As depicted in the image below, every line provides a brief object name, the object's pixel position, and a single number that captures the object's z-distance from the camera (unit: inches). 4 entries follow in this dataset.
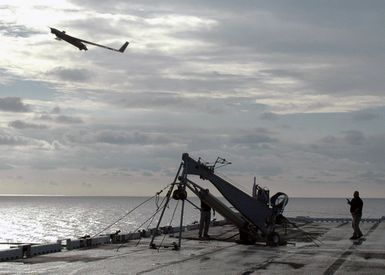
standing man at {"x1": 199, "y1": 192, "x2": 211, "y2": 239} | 1298.0
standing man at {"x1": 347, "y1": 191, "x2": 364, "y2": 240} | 1346.0
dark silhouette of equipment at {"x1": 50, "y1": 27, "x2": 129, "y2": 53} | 1412.4
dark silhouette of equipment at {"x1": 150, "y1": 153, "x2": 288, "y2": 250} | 1219.2
